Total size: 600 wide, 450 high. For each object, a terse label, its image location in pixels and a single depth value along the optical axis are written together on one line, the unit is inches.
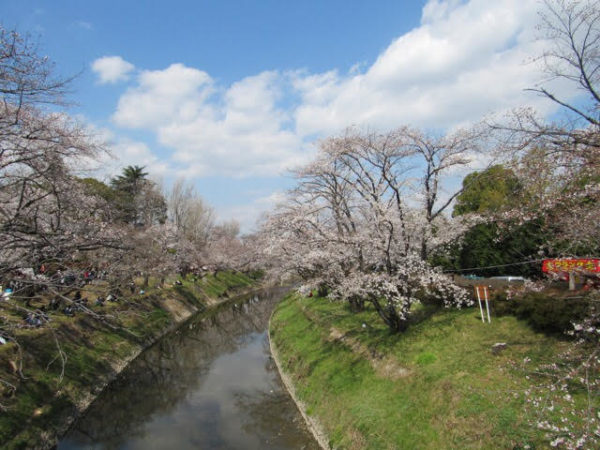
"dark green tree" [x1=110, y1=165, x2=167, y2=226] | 2063.6
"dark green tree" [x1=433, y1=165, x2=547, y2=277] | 737.6
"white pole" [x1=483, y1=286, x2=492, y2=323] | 565.3
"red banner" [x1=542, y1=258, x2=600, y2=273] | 431.8
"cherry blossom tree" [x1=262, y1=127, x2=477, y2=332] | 637.9
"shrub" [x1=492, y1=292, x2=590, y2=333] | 448.5
